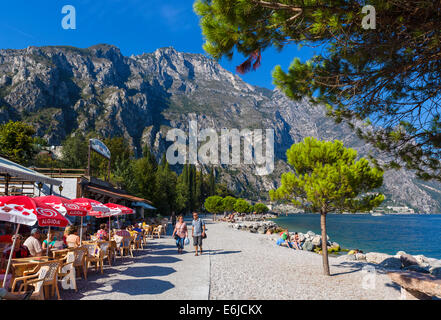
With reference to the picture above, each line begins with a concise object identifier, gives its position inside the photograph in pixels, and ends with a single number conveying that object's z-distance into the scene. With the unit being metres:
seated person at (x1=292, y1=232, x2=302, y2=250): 17.77
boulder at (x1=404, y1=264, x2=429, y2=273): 10.90
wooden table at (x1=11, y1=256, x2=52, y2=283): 4.92
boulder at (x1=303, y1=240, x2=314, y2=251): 18.09
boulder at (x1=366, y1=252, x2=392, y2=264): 15.59
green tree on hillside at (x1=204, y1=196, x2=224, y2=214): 59.41
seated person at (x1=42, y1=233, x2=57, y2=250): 7.07
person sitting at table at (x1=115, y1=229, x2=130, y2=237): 10.43
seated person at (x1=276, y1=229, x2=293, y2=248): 17.95
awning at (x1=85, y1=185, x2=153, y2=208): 17.65
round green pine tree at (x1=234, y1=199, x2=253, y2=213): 68.25
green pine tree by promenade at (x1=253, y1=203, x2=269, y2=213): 100.26
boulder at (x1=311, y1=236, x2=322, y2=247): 20.79
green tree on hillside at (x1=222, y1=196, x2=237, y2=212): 63.40
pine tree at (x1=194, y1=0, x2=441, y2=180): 4.01
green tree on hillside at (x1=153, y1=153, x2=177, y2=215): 41.16
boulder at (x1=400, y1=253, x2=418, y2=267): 12.30
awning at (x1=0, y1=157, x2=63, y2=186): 6.99
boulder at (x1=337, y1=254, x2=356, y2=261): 14.95
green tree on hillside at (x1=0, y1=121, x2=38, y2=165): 25.52
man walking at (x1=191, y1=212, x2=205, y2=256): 10.79
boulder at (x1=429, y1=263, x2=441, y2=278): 11.00
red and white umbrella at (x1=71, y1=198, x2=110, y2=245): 8.32
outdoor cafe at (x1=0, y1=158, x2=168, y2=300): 4.44
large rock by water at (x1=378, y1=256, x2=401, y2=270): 11.58
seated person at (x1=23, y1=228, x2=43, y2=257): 6.12
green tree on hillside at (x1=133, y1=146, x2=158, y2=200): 37.09
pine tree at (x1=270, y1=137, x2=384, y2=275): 7.68
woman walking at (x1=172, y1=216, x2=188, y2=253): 11.03
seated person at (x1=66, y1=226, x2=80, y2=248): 7.94
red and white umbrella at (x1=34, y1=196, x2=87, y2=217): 6.72
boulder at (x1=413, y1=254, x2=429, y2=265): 17.10
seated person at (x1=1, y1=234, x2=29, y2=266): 6.27
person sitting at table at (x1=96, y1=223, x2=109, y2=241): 10.46
